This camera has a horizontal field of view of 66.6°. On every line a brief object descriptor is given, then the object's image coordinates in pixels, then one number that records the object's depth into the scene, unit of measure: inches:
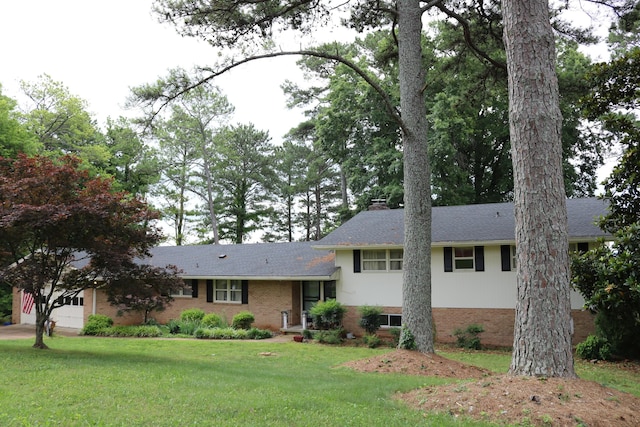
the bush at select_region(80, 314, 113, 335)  847.1
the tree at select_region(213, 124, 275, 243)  1565.0
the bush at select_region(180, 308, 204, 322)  836.6
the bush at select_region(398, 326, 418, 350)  451.8
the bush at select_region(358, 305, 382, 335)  705.0
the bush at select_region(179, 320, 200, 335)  792.3
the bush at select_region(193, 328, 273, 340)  741.3
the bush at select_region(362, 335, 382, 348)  653.3
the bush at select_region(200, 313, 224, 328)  807.1
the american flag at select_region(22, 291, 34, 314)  974.4
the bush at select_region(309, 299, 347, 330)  730.2
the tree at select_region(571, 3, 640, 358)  386.6
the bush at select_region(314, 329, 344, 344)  680.4
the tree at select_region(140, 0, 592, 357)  446.0
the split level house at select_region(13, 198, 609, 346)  671.8
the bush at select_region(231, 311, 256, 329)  792.9
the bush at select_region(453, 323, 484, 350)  649.0
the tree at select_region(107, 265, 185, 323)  491.8
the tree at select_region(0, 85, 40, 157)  1013.2
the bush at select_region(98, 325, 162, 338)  792.3
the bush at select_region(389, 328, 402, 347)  677.9
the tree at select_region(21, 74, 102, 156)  1249.4
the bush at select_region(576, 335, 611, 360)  550.6
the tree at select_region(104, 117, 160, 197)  1423.5
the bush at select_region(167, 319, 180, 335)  816.9
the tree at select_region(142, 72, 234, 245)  1428.4
